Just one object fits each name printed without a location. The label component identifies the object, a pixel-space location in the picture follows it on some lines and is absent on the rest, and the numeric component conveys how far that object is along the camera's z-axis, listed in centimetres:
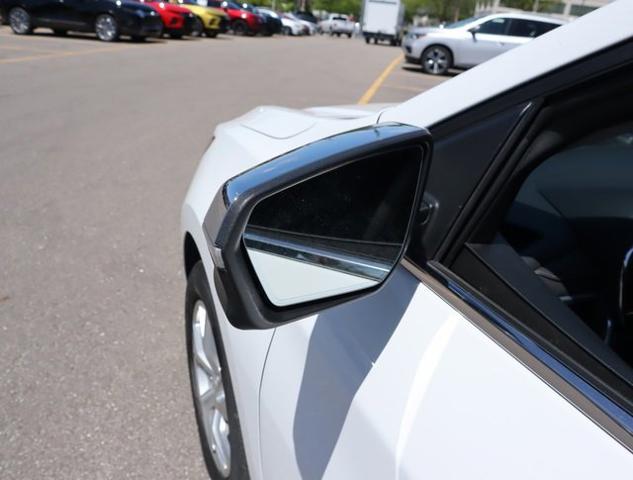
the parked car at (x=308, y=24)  4087
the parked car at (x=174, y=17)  1995
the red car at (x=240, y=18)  2934
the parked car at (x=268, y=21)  3133
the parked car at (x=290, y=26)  3734
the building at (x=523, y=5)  2865
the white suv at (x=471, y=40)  1609
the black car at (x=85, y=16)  1686
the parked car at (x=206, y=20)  2319
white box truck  3550
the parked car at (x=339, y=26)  4400
